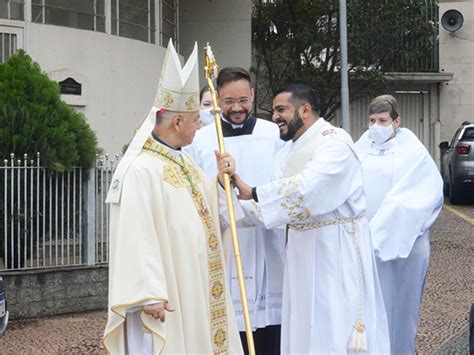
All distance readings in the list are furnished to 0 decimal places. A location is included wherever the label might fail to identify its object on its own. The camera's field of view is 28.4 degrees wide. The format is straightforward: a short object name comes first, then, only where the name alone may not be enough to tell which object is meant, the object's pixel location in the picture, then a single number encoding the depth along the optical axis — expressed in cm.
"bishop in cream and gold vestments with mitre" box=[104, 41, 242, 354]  481
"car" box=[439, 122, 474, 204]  1989
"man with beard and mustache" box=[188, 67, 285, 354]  607
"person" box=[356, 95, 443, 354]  709
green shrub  981
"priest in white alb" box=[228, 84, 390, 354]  560
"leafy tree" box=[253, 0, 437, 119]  2362
